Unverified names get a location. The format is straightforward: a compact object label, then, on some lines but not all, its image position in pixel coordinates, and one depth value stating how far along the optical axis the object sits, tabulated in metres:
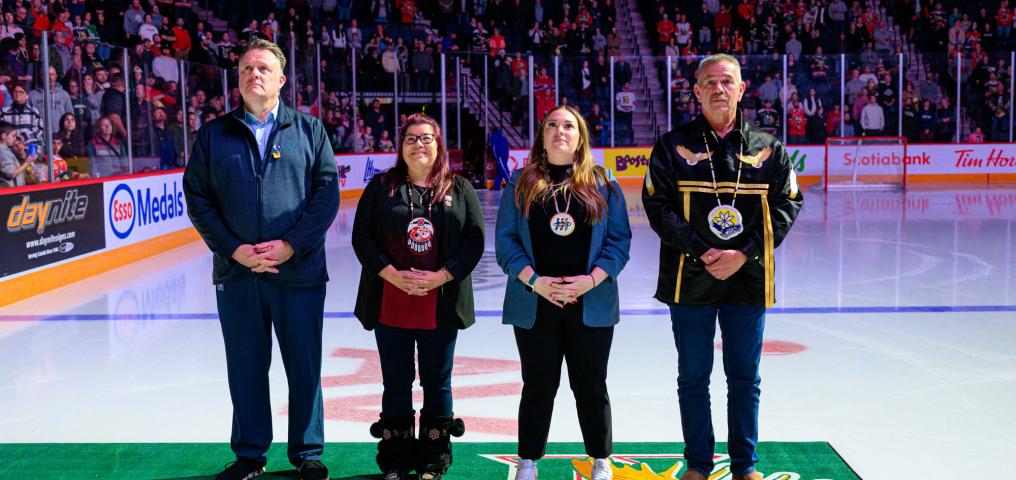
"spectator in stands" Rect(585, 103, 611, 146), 21.83
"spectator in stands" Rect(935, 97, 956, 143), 21.91
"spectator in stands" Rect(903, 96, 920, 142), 21.67
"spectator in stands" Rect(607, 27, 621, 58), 24.59
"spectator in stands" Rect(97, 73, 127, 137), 10.27
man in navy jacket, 3.80
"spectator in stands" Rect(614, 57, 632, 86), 21.73
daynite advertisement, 8.08
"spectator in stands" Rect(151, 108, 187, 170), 11.51
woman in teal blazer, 3.67
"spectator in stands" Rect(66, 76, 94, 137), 9.49
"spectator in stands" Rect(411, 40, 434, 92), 20.66
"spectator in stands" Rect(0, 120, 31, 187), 8.19
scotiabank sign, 21.61
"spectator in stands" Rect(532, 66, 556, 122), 21.39
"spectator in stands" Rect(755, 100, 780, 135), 21.45
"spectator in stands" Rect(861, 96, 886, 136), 21.56
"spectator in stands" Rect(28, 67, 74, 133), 8.80
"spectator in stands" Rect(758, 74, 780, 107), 21.41
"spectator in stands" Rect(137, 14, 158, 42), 17.75
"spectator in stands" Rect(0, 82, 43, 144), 8.43
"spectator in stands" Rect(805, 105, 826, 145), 21.70
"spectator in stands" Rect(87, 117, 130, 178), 9.85
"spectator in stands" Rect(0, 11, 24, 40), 8.25
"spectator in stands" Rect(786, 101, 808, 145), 21.66
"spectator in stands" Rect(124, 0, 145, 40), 17.64
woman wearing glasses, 3.86
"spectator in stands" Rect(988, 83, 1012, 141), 21.56
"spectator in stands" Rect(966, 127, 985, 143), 21.83
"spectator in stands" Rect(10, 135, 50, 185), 8.48
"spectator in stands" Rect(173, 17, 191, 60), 18.08
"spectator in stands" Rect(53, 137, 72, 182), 9.08
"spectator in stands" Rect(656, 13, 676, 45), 25.00
